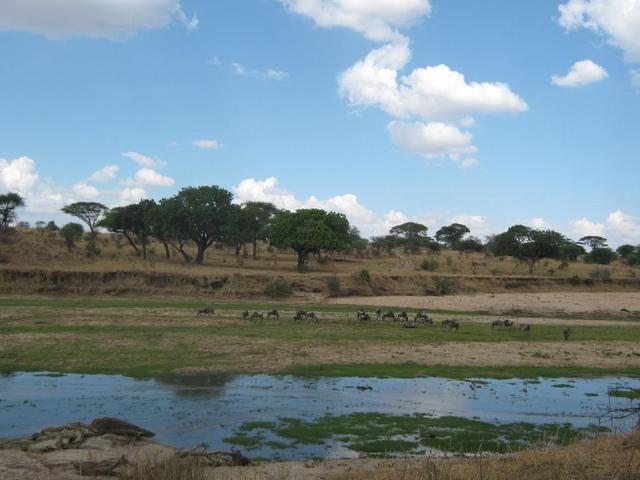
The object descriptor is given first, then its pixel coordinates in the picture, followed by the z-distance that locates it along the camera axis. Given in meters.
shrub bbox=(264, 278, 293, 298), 62.88
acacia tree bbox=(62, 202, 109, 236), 91.56
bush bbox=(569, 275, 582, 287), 75.19
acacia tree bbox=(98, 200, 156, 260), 76.56
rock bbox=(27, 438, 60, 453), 13.51
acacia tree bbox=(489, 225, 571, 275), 85.06
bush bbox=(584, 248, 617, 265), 109.62
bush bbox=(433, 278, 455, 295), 68.94
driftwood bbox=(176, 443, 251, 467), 12.93
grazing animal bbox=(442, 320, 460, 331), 39.08
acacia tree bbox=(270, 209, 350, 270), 75.56
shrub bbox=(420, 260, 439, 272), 83.25
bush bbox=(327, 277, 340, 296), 65.81
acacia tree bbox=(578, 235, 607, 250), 135.25
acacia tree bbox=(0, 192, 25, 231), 77.00
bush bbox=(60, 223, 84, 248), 74.62
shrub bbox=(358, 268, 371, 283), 69.75
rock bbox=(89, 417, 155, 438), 14.57
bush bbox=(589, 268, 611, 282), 77.19
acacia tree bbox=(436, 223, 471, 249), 135.62
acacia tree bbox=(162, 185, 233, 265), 73.94
